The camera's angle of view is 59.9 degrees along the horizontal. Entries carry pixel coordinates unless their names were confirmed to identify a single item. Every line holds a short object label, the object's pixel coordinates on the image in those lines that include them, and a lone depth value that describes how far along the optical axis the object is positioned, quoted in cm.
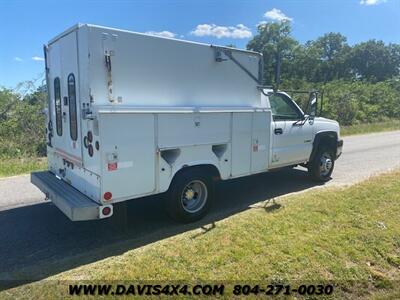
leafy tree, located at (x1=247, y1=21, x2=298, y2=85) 6538
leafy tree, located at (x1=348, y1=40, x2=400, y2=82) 7775
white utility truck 424
